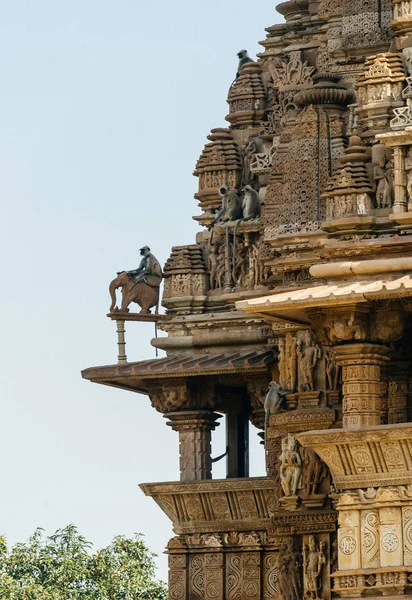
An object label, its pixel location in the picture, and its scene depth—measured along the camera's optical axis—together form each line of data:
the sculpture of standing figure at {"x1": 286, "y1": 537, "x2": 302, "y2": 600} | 45.25
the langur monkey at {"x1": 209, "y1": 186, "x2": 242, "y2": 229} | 50.84
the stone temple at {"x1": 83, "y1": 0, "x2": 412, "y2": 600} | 41.19
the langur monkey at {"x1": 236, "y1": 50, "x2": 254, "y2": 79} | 53.91
